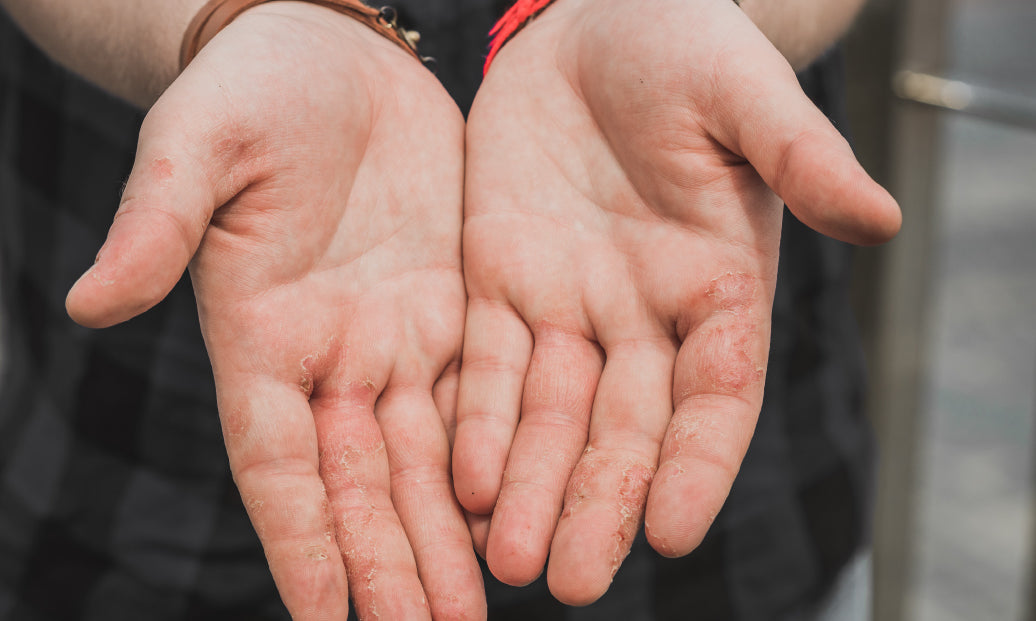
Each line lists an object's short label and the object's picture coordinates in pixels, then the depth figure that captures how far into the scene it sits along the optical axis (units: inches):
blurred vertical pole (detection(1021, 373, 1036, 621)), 52.5
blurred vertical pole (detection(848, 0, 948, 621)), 54.6
